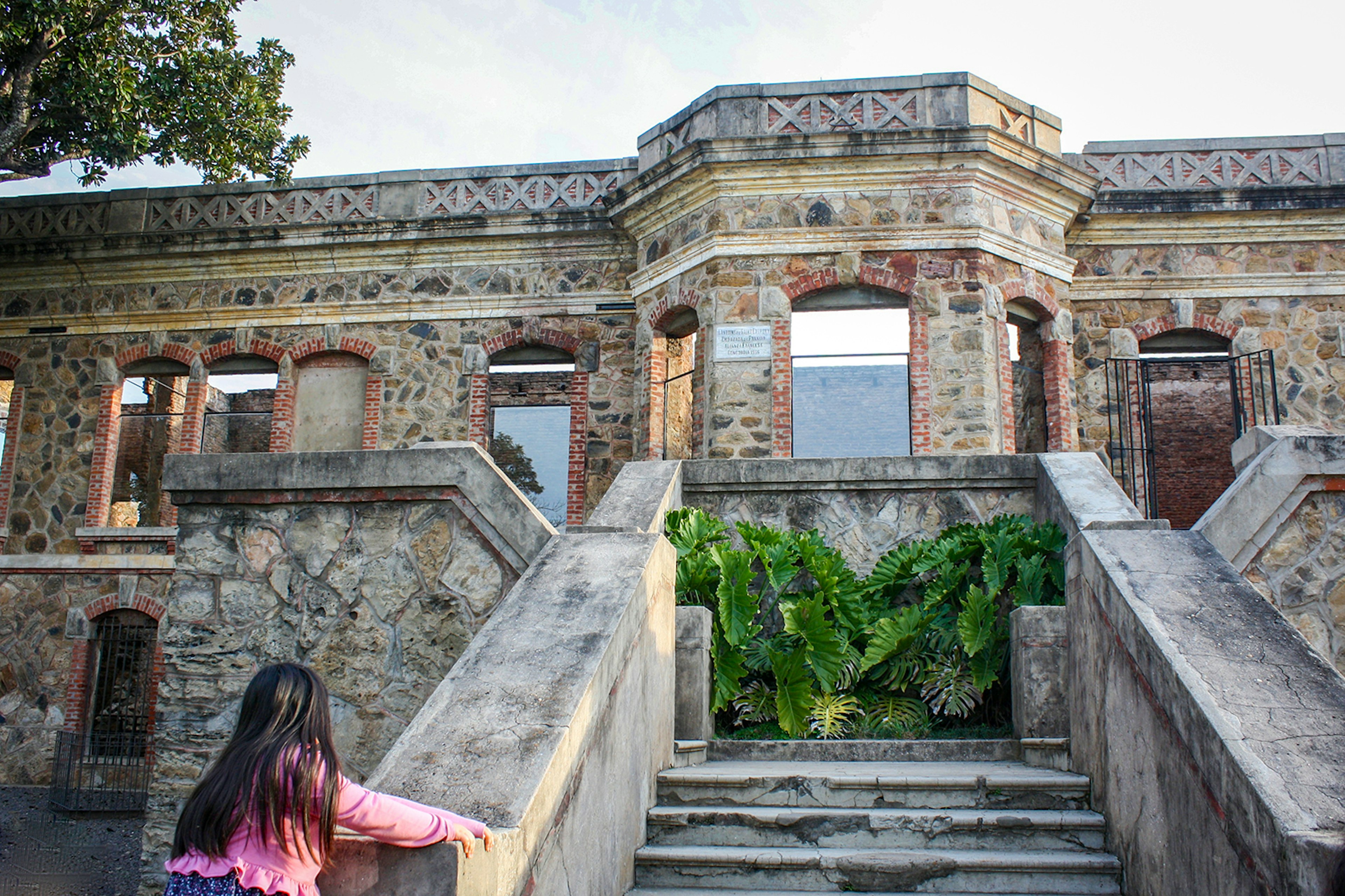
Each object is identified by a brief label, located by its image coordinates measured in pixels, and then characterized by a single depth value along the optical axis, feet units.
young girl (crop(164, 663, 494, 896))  8.65
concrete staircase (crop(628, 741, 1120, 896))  13.05
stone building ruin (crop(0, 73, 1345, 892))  38.37
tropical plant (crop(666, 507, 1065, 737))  18.80
